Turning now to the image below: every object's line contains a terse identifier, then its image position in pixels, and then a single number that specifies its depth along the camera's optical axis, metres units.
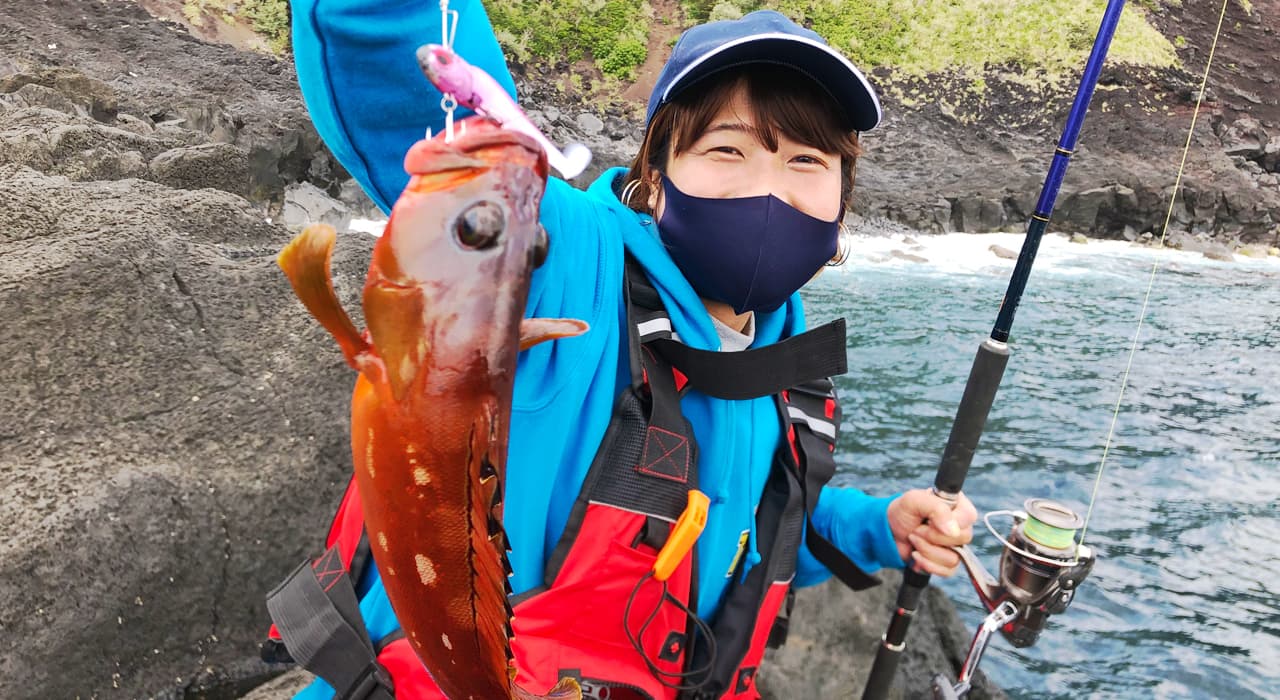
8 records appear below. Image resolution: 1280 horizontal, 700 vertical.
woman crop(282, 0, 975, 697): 1.35
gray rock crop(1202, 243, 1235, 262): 20.50
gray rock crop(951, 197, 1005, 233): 22.30
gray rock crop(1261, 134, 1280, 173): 27.02
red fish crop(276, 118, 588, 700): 0.73
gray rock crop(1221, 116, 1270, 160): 27.38
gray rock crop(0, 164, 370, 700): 2.31
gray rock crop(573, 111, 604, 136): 24.25
